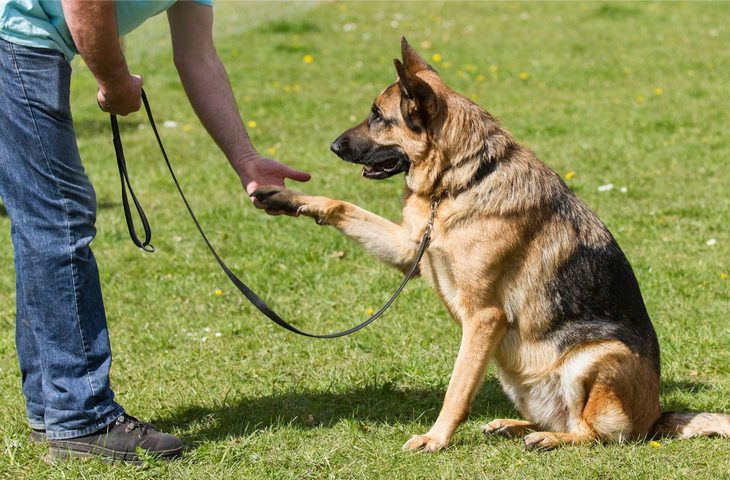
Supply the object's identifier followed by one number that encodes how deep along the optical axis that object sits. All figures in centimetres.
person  690
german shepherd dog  816
